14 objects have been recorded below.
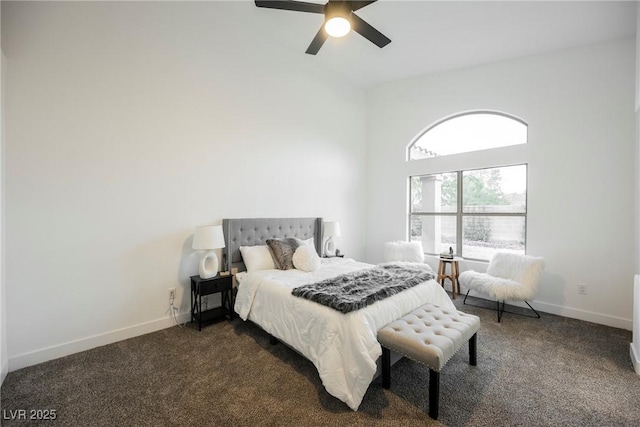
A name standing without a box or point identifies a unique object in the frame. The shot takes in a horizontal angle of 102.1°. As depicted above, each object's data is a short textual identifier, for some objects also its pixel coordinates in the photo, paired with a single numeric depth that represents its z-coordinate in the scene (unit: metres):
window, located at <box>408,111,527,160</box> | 3.90
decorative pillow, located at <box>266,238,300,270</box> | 3.26
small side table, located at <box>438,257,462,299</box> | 4.08
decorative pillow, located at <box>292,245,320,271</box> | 3.19
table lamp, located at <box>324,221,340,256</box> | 4.26
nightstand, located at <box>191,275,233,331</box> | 2.92
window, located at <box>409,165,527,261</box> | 3.86
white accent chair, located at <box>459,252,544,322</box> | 3.14
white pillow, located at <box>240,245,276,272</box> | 3.22
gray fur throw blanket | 2.05
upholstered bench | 1.70
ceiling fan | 2.21
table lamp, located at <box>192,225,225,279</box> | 2.87
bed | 1.80
